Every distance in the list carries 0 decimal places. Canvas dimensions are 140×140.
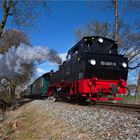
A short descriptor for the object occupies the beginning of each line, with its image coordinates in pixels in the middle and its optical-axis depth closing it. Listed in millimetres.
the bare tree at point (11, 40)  16830
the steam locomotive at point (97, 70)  7636
